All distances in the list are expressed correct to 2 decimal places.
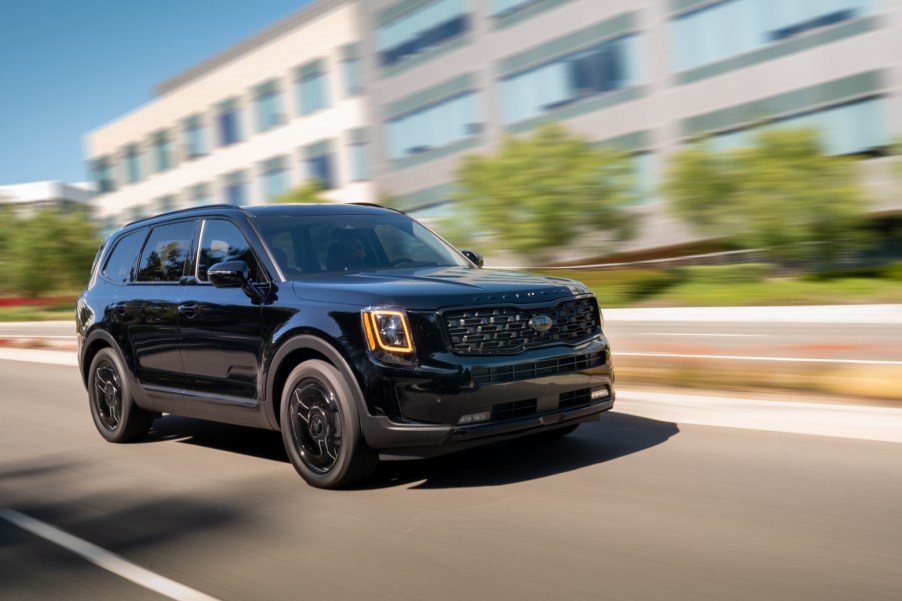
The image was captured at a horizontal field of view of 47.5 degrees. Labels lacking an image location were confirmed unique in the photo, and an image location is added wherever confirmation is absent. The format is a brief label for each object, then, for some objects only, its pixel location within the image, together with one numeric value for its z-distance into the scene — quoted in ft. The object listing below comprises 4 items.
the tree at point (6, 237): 168.14
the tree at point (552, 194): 88.53
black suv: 18.57
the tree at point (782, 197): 77.71
